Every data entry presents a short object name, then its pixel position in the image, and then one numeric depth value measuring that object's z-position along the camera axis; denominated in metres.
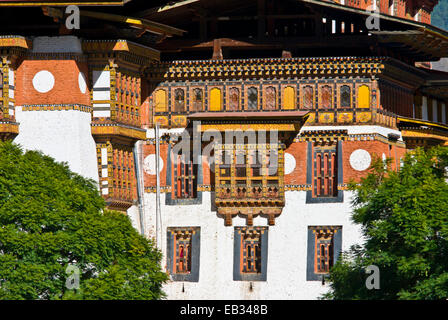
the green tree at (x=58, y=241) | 59.12
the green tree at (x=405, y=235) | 60.41
